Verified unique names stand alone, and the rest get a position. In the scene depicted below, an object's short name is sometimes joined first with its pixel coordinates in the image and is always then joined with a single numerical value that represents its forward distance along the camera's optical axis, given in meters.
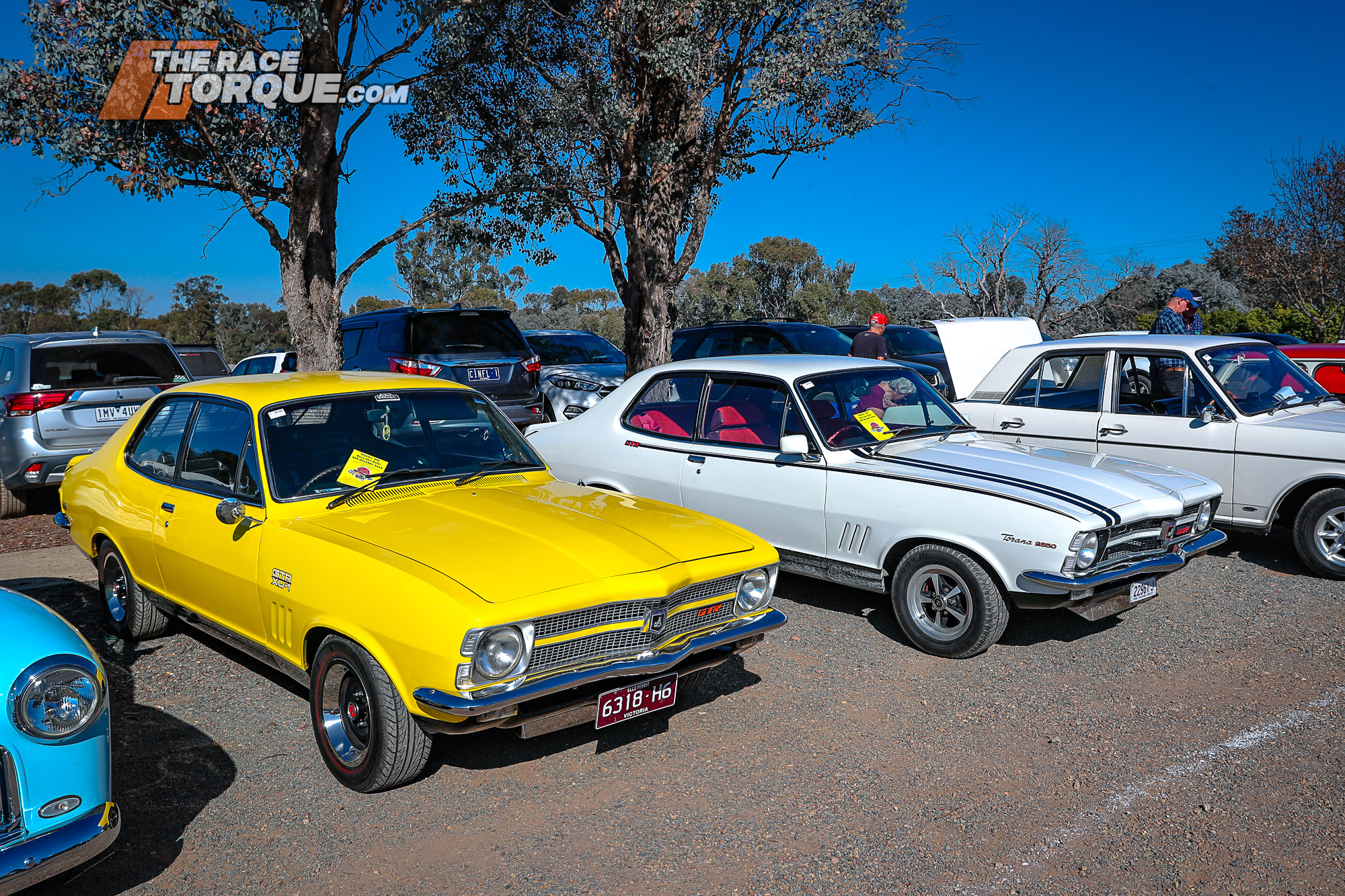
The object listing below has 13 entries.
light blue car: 2.62
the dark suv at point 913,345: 14.36
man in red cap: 10.49
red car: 10.23
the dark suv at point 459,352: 10.76
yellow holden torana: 3.37
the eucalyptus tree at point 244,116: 9.22
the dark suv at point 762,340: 13.04
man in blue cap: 7.47
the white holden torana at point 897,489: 4.96
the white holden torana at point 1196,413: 6.71
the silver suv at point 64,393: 8.61
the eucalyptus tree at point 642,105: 11.02
